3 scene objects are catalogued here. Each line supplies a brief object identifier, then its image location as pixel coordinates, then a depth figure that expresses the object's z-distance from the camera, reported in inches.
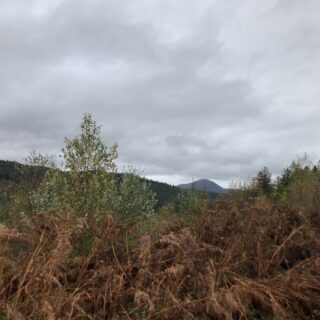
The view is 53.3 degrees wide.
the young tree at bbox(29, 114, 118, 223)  471.8
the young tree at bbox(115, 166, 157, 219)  538.5
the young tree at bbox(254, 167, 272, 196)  1493.5
